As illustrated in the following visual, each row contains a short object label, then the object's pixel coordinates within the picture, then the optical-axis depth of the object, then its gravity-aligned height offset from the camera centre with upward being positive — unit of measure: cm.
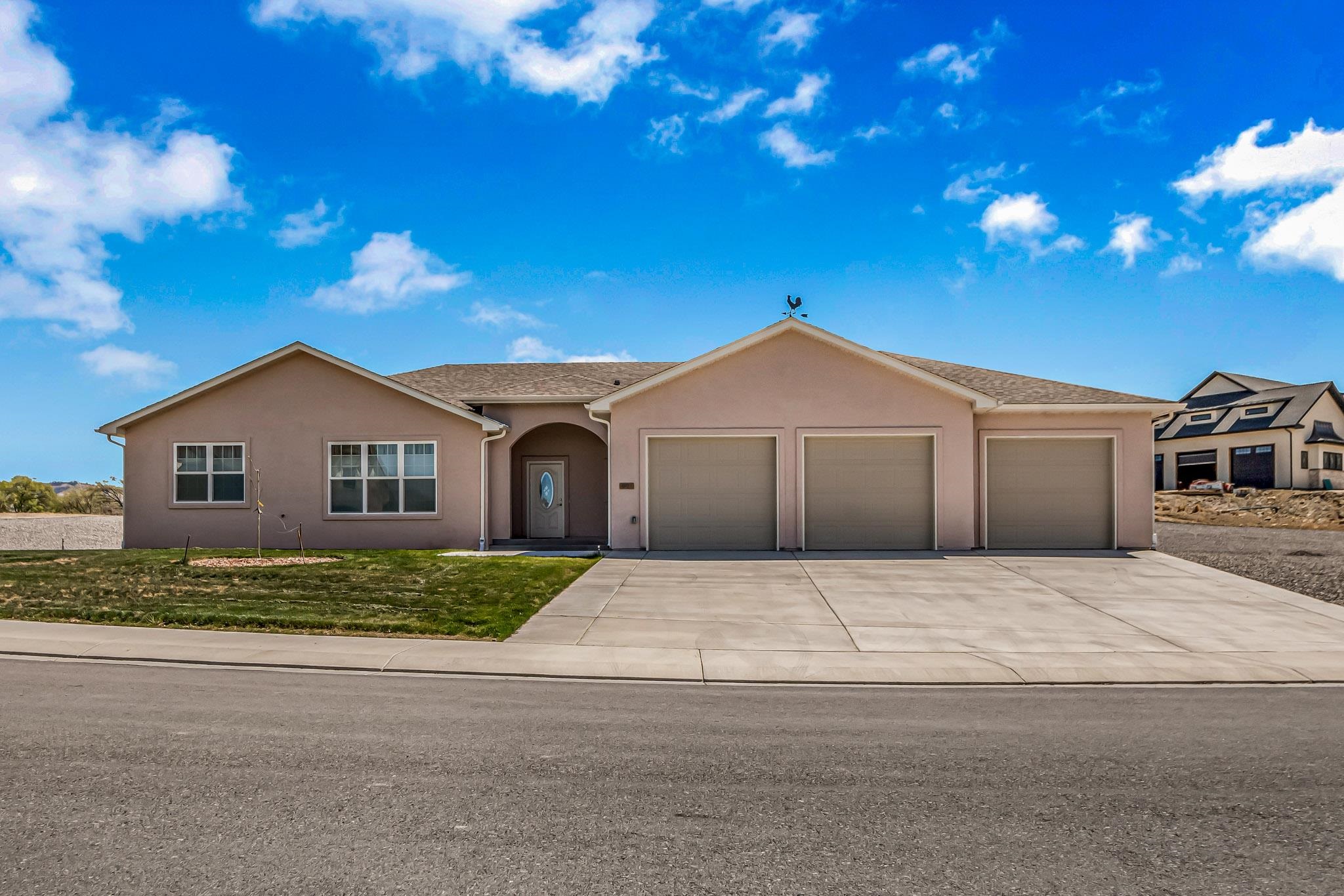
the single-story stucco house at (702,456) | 1789 -6
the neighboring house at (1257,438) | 4053 +73
